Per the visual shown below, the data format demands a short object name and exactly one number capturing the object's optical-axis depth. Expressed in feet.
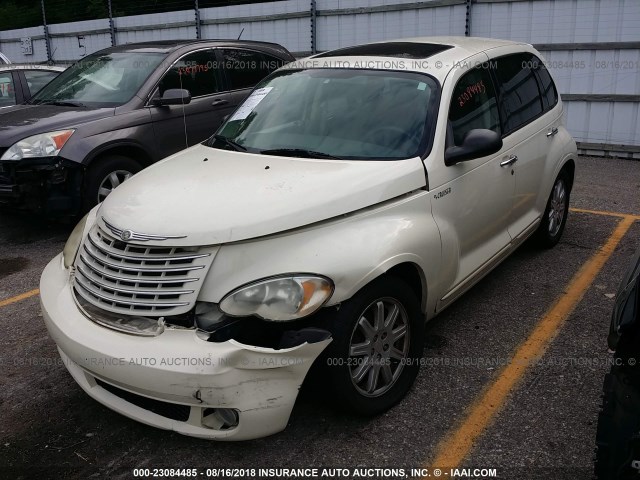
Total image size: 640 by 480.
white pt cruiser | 8.86
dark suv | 19.31
